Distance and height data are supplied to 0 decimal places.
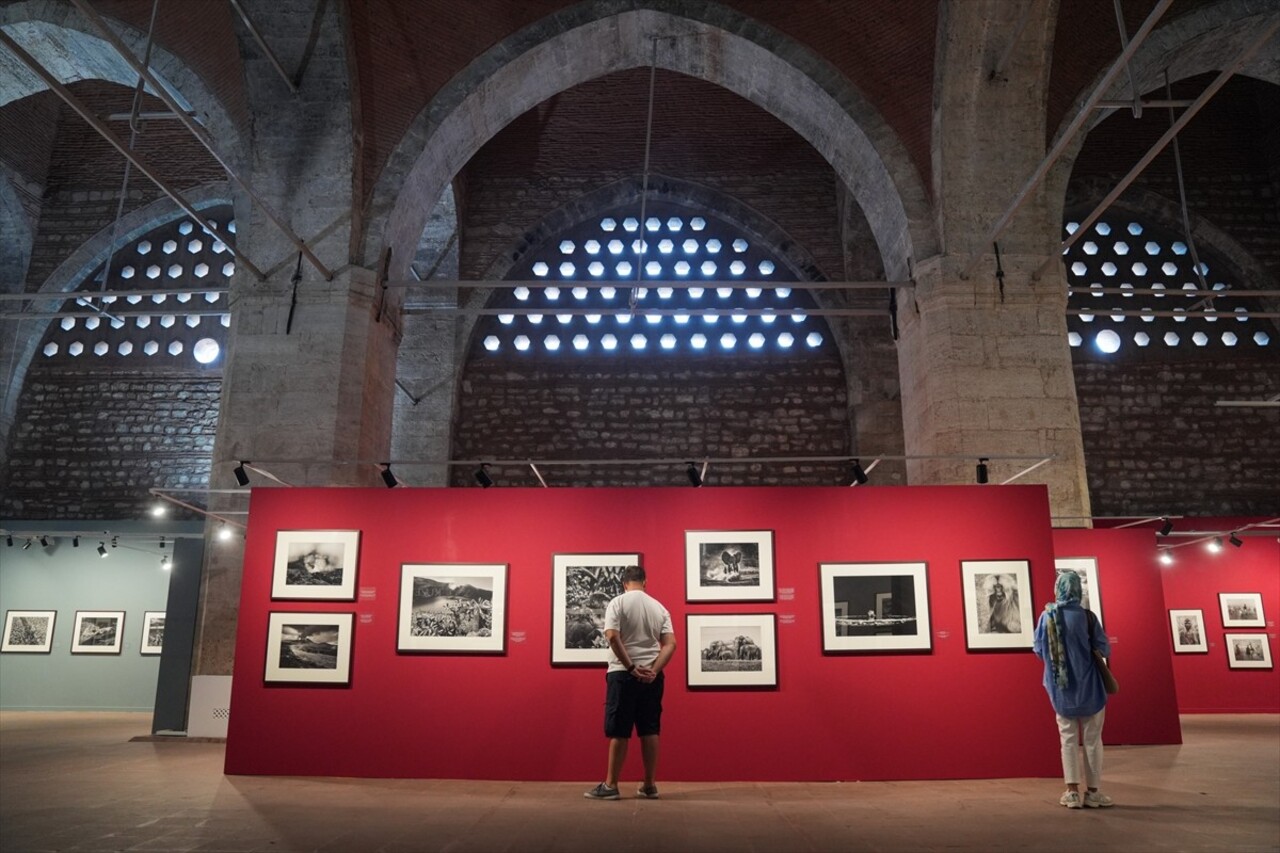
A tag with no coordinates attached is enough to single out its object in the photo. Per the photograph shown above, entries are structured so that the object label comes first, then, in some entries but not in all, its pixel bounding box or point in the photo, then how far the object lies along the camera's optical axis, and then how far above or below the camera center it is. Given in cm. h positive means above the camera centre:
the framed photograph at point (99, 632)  1348 -8
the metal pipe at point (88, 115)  462 +315
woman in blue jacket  492 -34
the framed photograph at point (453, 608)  637 +14
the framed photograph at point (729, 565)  640 +45
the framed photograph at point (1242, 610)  1215 +25
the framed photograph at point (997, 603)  636 +18
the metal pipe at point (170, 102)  462 +343
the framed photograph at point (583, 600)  629 +20
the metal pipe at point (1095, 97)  456 +313
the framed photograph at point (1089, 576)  837 +50
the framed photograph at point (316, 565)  653 +46
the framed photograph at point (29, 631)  1348 -6
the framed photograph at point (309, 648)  638 -15
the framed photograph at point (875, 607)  633 +15
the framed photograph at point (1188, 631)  1206 -4
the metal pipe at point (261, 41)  886 +597
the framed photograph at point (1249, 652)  1204 -32
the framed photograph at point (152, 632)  1345 -8
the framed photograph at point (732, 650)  625 -16
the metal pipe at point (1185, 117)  478 +322
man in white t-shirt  527 -30
